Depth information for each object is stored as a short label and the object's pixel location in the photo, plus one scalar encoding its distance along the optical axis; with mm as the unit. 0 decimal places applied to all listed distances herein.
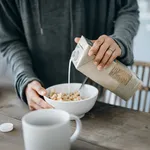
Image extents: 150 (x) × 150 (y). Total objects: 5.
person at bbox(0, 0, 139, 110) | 1018
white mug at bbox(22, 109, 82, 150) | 513
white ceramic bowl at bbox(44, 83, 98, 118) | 740
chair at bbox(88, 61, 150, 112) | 1283
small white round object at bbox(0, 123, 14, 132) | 731
